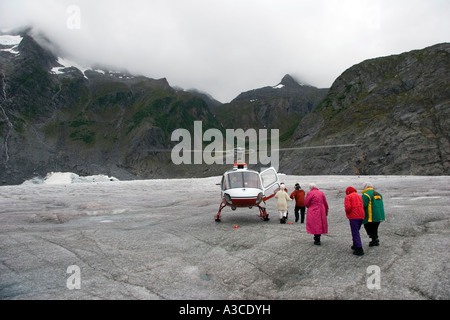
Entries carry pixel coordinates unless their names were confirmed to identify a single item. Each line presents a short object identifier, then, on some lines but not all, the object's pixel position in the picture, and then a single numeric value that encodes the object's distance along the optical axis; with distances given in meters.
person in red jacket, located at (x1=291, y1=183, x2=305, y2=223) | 13.87
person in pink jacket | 9.68
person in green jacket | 8.71
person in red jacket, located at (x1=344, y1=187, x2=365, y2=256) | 8.59
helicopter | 13.94
